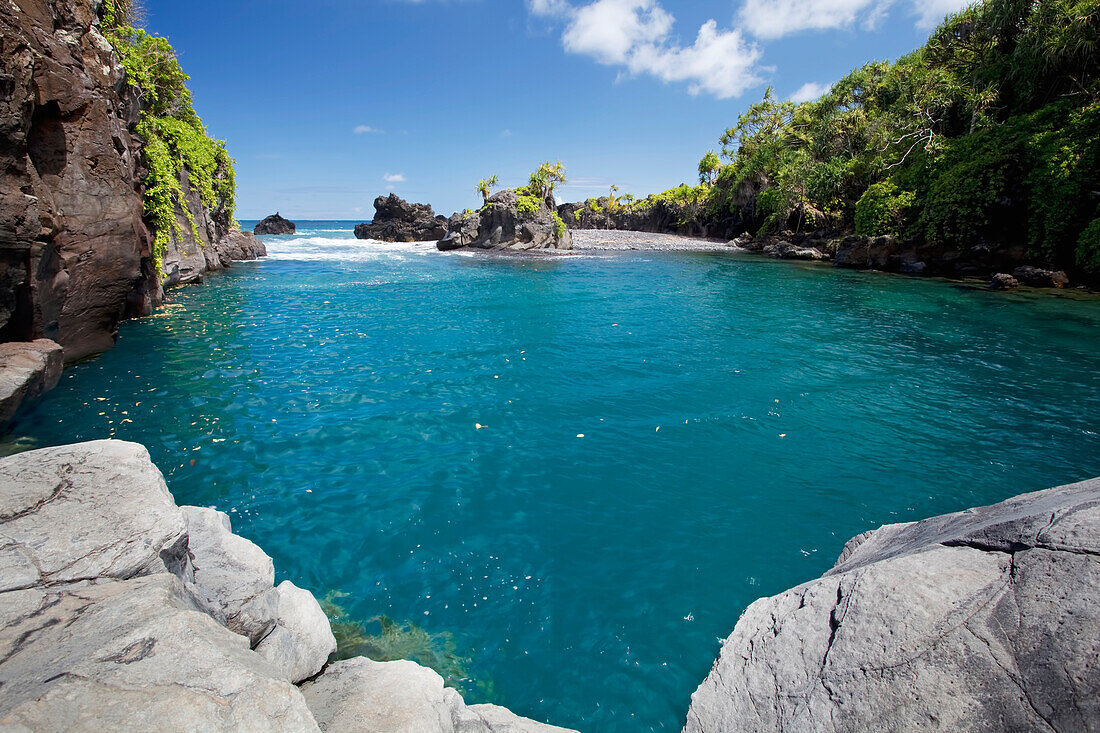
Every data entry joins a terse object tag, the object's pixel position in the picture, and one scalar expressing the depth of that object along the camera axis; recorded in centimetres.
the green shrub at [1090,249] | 2570
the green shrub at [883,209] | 3841
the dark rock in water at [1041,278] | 2748
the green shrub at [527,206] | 5741
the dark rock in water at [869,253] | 3850
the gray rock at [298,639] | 424
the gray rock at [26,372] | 884
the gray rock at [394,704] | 346
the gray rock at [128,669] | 229
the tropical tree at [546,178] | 6391
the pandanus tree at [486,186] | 6425
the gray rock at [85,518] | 344
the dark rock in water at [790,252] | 4862
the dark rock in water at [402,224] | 8050
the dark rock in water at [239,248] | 3672
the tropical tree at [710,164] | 8706
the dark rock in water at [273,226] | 9456
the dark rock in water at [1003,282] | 2767
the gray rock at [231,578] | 430
